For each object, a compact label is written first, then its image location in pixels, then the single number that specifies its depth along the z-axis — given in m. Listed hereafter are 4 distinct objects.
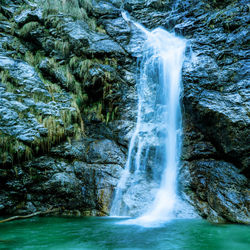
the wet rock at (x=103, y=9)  10.75
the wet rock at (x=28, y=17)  8.81
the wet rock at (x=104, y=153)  6.42
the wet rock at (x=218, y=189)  4.66
